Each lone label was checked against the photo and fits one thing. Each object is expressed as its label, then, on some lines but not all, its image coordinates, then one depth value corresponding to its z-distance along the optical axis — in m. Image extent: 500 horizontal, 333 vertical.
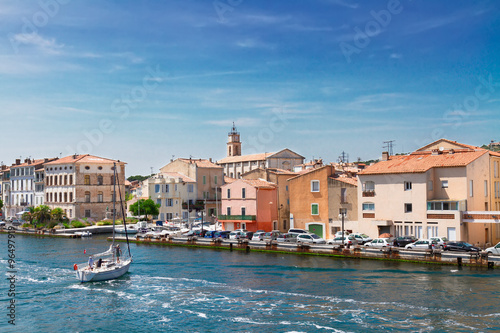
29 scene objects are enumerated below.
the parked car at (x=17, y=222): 99.58
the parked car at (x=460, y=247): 46.34
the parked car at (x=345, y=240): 53.67
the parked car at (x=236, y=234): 63.35
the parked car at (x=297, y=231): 61.47
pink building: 69.75
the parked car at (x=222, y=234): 66.66
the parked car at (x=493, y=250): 44.14
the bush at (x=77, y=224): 91.25
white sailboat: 41.53
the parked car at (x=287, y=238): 58.50
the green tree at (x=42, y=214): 94.75
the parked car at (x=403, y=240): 51.28
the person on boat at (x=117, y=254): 45.86
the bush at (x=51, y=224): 91.00
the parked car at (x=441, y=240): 48.38
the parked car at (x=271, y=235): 60.62
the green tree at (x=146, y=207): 89.31
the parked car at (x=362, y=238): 54.74
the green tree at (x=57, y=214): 93.75
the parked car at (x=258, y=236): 61.38
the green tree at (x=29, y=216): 97.69
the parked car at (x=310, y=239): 56.91
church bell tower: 157.75
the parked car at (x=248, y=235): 63.12
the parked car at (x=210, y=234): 68.50
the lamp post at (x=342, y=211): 59.31
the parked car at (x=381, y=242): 50.77
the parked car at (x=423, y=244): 48.44
